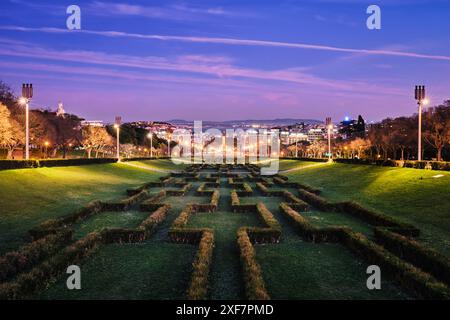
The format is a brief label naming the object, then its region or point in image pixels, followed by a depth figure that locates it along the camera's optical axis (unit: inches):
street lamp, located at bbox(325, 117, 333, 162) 1998.0
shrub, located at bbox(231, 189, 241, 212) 711.7
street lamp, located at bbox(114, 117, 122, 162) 1998.6
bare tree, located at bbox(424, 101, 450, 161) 2172.7
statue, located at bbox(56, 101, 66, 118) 5708.7
